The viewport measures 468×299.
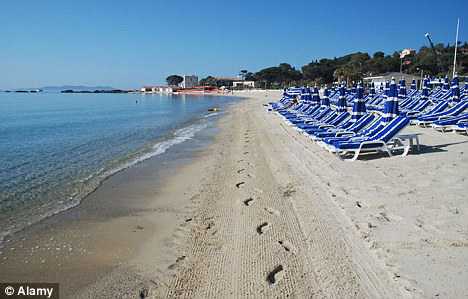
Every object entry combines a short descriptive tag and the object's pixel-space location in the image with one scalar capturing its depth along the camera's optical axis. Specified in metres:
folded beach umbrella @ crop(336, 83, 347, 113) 11.23
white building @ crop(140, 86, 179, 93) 138.12
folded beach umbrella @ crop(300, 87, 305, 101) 19.27
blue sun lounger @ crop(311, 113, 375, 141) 8.80
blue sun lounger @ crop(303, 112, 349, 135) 10.37
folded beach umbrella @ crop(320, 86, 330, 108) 13.70
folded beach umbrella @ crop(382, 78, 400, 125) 7.70
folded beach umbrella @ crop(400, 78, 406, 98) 16.48
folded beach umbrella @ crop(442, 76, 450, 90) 18.42
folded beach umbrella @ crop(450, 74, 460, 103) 13.77
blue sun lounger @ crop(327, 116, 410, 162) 7.08
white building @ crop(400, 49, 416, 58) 93.46
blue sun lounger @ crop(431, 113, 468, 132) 9.98
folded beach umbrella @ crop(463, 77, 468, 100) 16.02
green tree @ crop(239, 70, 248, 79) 142.30
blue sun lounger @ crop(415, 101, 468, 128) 10.96
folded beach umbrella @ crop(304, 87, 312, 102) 18.35
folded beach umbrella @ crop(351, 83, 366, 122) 9.38
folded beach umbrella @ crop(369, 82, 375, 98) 20.81
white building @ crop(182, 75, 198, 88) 151.52
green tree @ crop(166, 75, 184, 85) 160.95
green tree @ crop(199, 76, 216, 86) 136.29
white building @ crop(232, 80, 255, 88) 117.39
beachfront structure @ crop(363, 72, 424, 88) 38.29
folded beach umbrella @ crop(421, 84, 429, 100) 15.51
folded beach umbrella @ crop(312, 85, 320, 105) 16.23
